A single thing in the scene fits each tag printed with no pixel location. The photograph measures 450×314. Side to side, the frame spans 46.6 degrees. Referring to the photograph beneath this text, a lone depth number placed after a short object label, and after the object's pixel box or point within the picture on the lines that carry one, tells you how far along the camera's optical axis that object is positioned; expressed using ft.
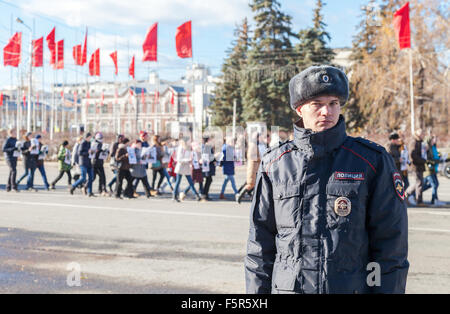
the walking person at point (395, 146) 44.34
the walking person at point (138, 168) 51.06
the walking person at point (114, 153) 52.77
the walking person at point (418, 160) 44.24
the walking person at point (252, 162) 44.55
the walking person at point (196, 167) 51.90
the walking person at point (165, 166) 55.42
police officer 7.73
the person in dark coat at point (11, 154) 55.72
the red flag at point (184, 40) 105.40
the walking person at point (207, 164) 50.44
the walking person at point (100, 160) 53.42
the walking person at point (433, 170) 45.87
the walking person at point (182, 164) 48.82
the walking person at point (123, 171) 50.67
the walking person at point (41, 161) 58.44
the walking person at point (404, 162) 44.93
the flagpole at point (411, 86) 96.68
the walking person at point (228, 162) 51.21
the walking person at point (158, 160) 54.29
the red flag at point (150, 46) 118.93
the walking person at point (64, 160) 59.26
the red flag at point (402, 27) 91.25
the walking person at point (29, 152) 57.00
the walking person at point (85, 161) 52.13
